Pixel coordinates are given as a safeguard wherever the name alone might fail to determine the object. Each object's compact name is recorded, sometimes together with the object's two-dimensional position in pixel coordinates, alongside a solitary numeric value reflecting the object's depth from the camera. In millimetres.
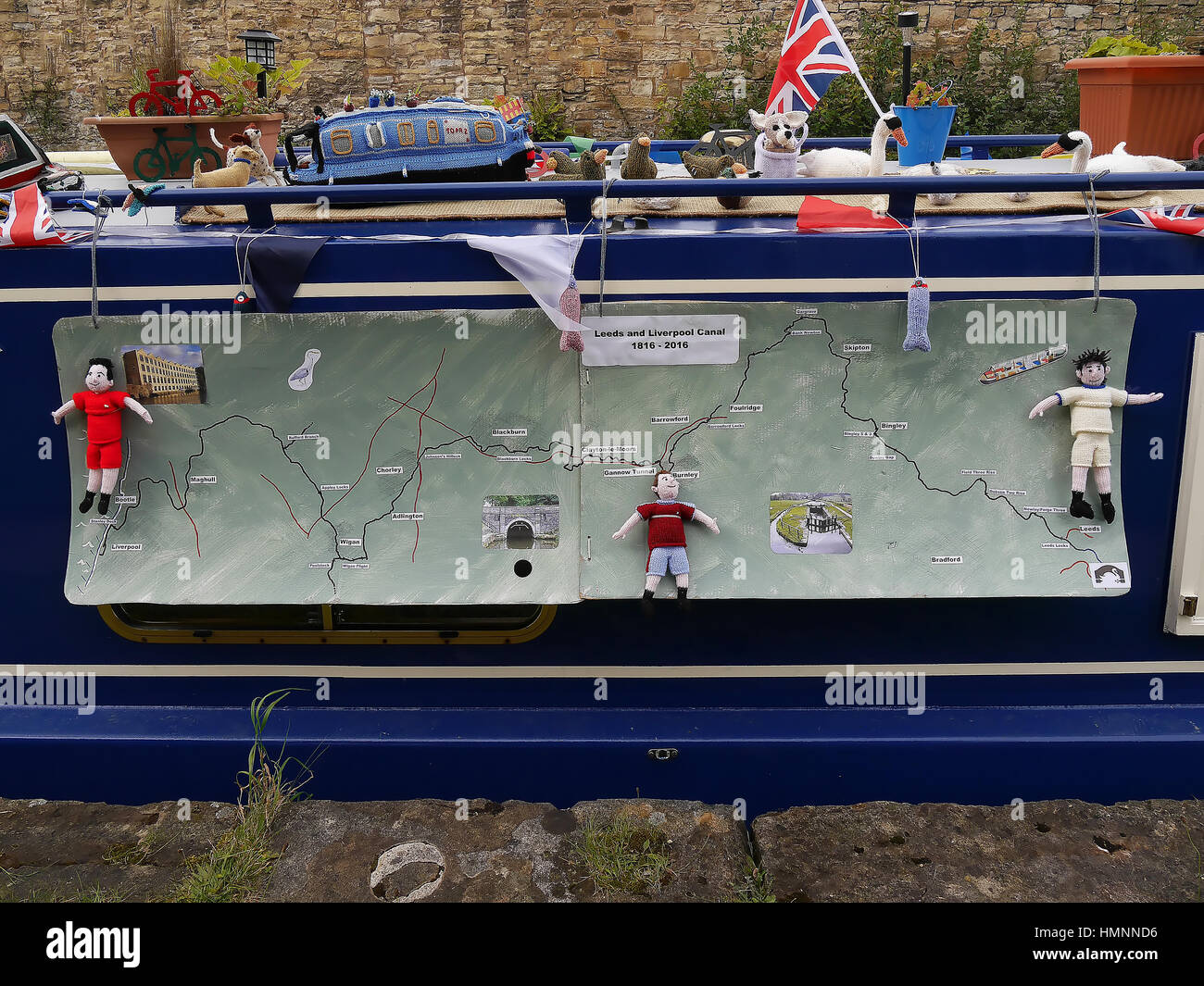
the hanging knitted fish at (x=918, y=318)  3125
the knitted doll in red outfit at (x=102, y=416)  3258
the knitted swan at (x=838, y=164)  3945
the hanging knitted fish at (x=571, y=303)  3125
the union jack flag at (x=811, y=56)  3751
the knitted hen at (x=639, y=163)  3568
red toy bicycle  4578
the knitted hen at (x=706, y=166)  3936
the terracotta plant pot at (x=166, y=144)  4488
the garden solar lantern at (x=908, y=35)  4246
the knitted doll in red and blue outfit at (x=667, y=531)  3252
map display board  3271
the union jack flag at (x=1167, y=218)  3162
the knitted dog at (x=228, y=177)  3680
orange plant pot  4320
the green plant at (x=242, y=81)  4677
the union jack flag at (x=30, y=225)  3248
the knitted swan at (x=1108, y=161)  3494
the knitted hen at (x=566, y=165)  4156
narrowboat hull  3342
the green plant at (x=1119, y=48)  4617
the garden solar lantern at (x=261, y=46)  5964
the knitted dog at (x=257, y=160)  3883
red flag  3227
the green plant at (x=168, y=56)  5652
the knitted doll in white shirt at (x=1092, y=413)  3195
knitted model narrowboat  3684
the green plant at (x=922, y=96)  4531
